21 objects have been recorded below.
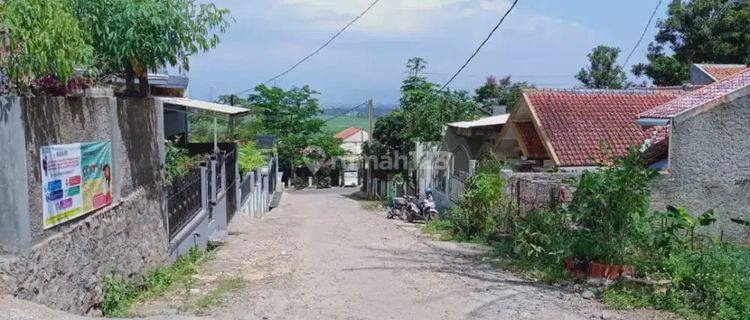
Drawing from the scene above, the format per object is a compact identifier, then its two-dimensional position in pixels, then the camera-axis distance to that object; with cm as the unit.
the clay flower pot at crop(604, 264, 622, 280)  847
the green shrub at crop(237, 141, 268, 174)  2200
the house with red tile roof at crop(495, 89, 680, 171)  1546
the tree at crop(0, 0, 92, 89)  534
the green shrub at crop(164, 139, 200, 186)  1061
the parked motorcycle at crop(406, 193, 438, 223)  1997
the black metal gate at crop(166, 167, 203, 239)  1053
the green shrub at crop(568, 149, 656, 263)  842
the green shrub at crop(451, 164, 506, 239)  1378
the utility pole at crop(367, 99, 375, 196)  3640
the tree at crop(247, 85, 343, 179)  4378
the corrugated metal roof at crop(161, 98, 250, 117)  1509
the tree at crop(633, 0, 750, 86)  2891
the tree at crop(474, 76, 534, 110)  3953
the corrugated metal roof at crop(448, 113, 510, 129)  1881
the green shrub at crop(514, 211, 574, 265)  931
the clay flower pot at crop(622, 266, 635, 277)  845
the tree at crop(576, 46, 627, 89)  3700
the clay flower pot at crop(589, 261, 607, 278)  862
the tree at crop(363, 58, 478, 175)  2911
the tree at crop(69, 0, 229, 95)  771
